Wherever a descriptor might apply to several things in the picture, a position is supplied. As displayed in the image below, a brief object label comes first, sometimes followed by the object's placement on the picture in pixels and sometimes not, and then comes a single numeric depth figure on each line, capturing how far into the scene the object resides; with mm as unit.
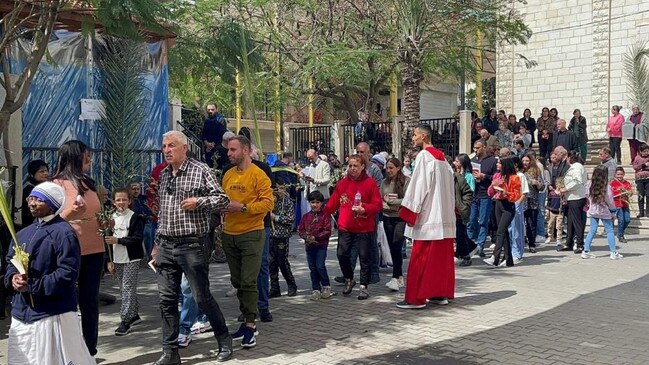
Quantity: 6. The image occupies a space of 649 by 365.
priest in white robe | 8117
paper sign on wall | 11860
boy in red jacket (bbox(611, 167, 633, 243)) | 13930
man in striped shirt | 5855
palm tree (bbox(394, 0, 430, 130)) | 17062
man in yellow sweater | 6535
